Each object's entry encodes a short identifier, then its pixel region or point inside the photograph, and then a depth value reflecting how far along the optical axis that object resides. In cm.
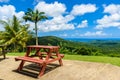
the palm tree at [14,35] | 984
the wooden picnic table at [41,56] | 291
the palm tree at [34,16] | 1272
